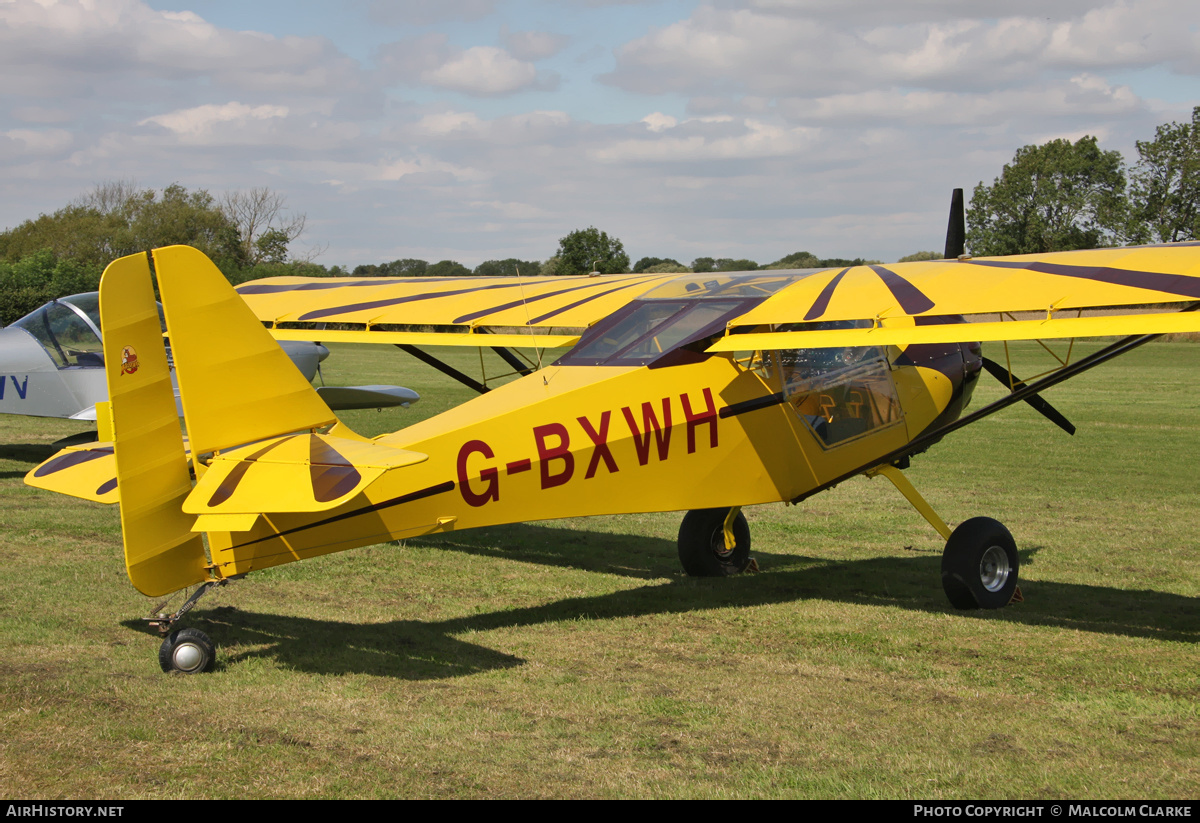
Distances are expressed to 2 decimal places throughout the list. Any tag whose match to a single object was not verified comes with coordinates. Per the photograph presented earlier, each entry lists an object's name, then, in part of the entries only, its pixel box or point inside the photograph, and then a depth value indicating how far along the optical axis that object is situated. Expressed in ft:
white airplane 40.88
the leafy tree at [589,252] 199.00
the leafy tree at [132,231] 192.85
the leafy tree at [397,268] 205.05
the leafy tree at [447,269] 188.26
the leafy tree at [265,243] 216.74
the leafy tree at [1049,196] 235.81
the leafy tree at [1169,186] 219.20
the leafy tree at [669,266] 157.43
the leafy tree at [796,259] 186.70
